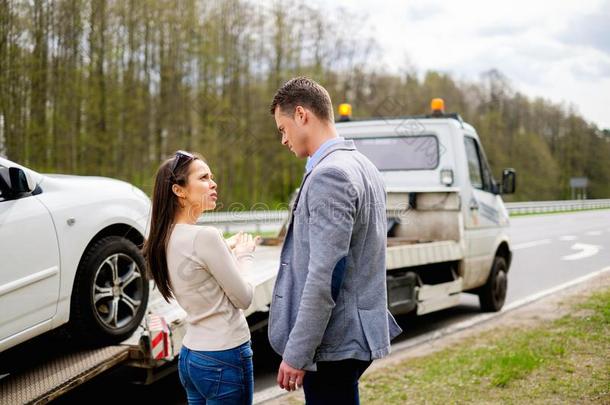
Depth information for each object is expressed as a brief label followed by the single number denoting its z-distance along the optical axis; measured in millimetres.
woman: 2602
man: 2295
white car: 3715
